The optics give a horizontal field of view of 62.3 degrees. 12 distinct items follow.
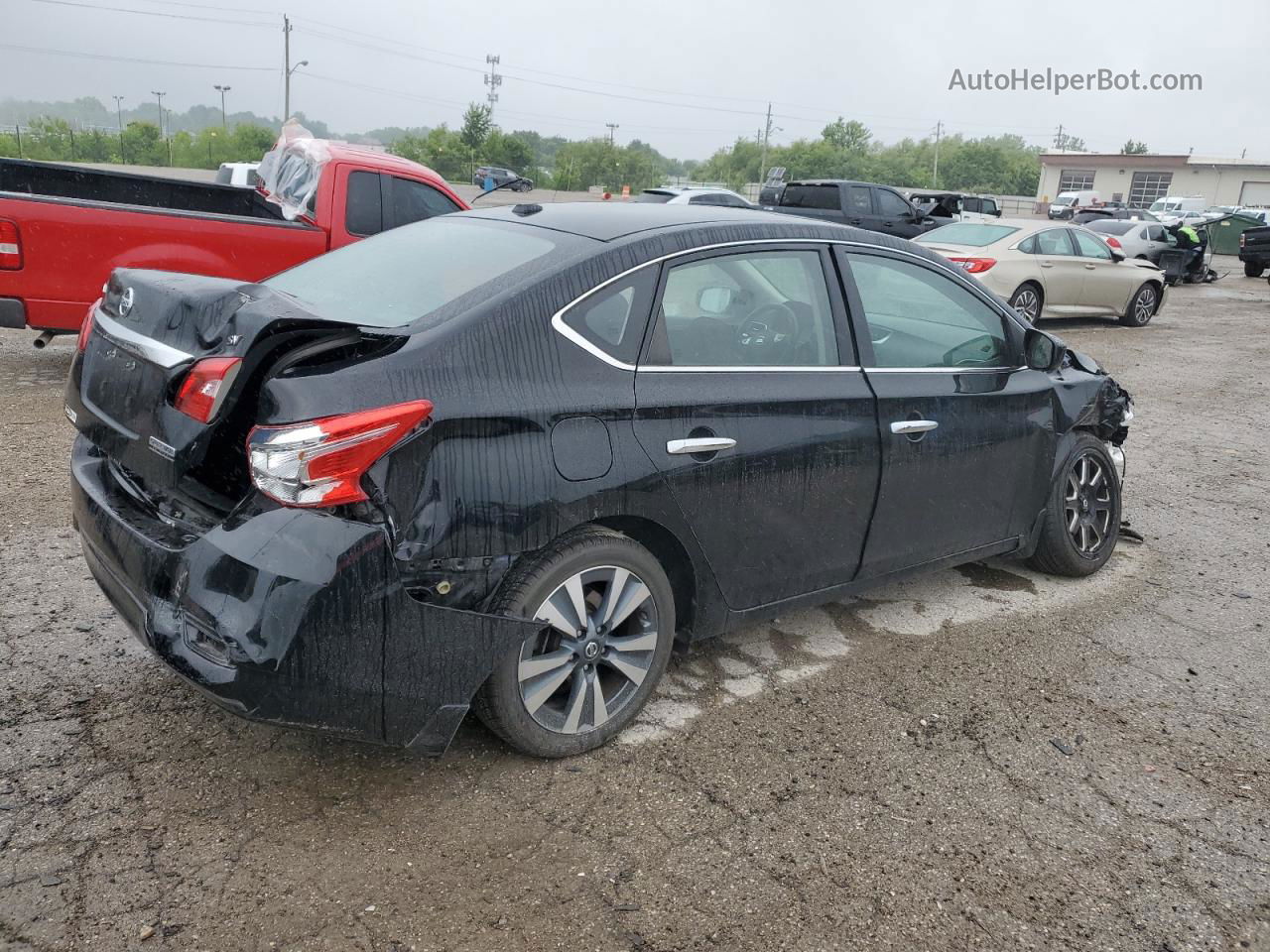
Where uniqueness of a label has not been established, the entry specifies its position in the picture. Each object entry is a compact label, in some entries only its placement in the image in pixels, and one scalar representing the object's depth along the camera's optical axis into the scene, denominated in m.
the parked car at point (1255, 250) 24.91
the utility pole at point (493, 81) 99.88
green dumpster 33.69
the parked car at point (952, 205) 21.32
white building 73.50
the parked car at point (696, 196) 20.08
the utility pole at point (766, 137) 97.26
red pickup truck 6.95
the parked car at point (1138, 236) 21.72
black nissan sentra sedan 2.64
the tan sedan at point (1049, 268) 13.51
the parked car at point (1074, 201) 51.75
